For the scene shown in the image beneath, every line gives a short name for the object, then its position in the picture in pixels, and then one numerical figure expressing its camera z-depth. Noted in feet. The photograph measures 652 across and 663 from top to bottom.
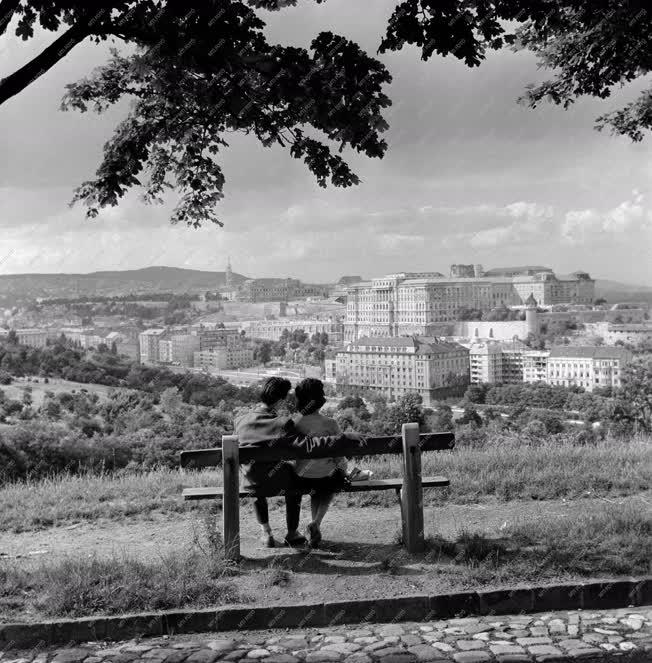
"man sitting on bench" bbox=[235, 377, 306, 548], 16.89
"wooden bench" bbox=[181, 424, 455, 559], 16.21
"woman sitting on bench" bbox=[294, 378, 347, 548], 17.15
